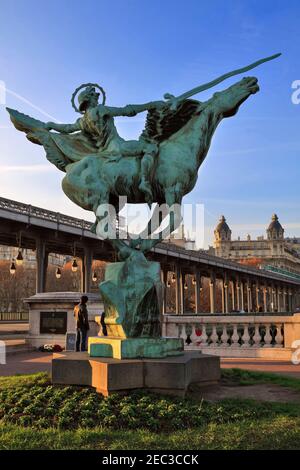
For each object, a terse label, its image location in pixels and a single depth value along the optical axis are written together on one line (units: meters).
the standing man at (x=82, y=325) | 13.88
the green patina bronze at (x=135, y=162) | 8.09
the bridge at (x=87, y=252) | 33.50
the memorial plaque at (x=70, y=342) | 17.05
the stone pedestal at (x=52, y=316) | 20.19
